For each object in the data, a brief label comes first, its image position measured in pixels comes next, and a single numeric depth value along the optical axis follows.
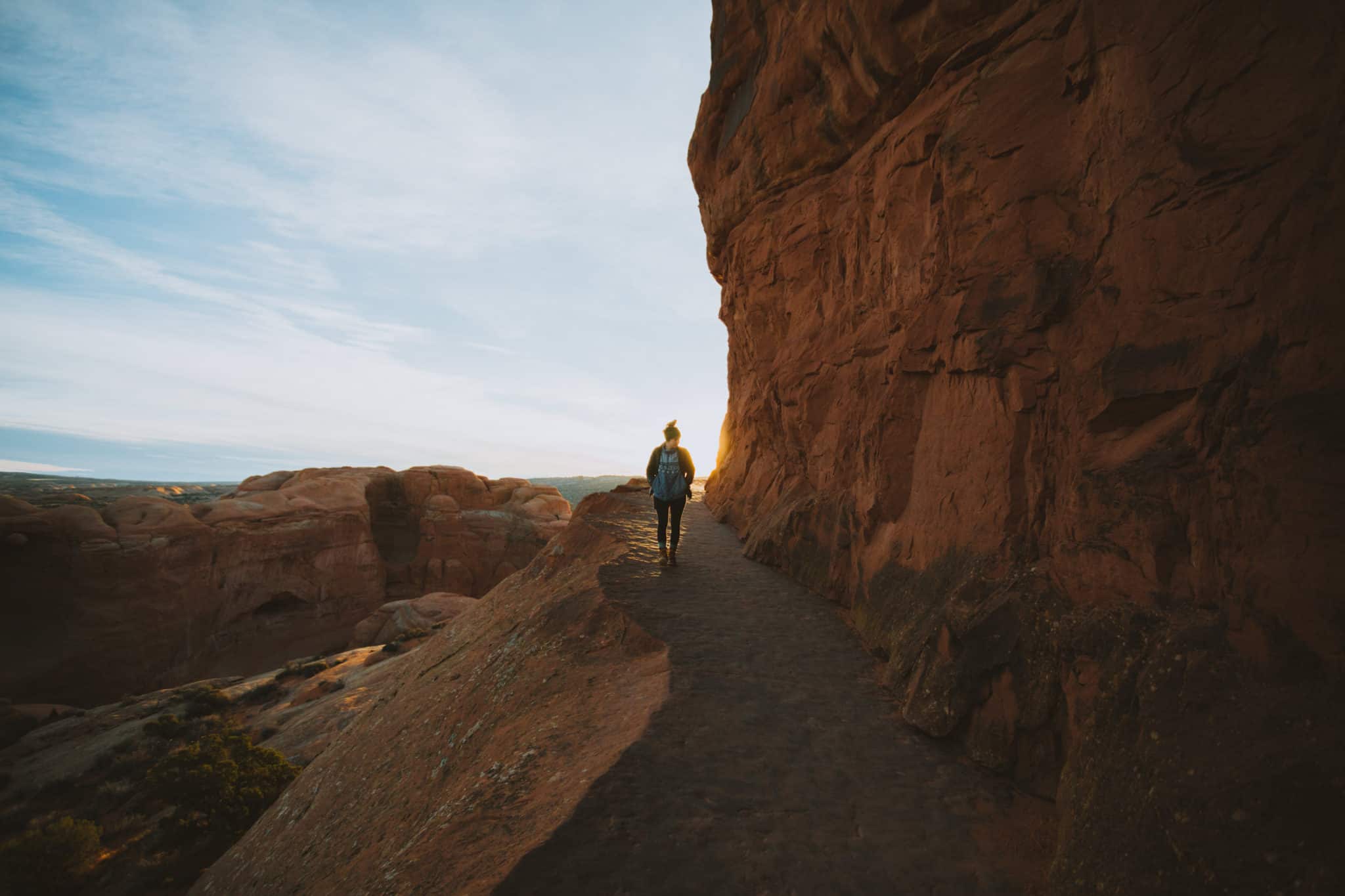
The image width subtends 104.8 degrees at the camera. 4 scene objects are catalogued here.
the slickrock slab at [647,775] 3.27
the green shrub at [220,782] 13.16
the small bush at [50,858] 11.11
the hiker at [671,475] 9.27
